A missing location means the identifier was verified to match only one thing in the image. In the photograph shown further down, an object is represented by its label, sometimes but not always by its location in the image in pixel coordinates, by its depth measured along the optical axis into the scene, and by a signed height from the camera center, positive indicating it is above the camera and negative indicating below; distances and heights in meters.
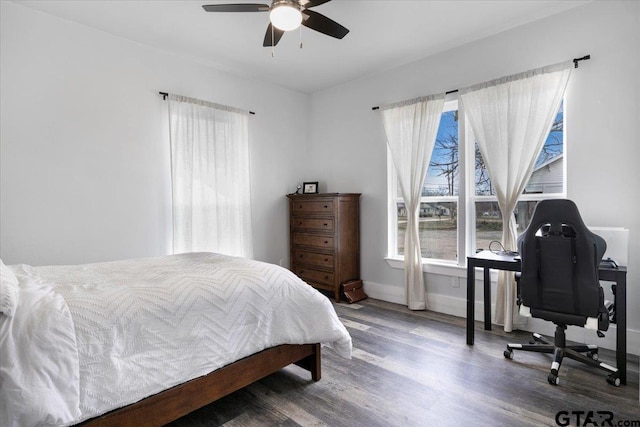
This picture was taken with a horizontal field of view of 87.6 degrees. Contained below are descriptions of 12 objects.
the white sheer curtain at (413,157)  3.49 +0.52
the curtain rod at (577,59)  2.61 +1.13
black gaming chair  2.02 -0.45
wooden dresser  3.90 -0.38
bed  1.17 -0.56
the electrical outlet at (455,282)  3.39 -0.79
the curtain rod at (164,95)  3.33 +1.14
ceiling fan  1.98 +1.26
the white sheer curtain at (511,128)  2.77 +0.66
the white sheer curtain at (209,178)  3.41 +0.34
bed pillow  1.18 -0.31
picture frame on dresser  4.45 +0.26
